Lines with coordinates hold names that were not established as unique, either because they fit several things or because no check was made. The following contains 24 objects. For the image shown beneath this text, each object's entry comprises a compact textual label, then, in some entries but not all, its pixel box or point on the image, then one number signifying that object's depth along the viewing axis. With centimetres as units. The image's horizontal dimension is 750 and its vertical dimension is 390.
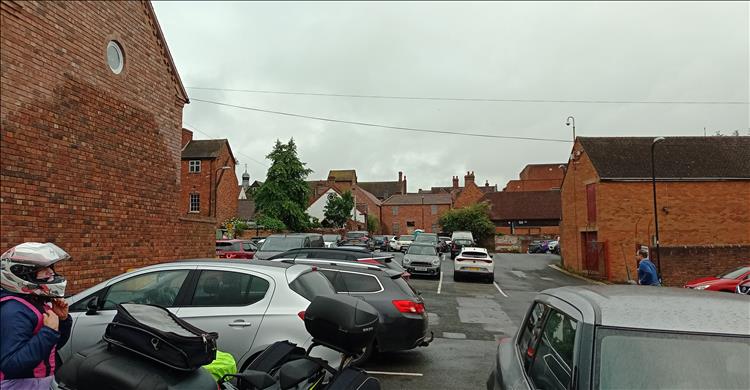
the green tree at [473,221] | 5072
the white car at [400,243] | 4377
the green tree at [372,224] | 7282
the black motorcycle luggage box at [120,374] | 256
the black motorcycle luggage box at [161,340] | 266
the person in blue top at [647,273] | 1067
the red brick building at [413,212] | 7831
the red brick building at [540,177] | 8125
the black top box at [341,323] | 305
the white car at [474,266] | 2164
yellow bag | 340
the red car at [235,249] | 1807
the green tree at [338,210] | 5834
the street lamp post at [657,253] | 2027
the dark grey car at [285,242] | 1672
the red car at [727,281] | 1364
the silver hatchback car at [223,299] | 486
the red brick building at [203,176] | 3881
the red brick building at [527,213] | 5869
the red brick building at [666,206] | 2417
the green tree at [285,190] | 4147
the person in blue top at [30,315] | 256
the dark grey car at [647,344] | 240
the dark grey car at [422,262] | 2218
